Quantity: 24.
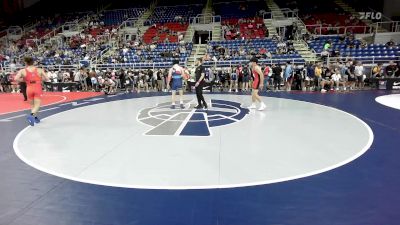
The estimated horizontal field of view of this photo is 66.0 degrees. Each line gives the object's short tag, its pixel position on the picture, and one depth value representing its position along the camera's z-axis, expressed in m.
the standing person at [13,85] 16.33
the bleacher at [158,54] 19.48
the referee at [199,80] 9.23
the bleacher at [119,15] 28.15
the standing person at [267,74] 14.04
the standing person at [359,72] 14.30
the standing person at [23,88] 12.10
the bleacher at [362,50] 16.51
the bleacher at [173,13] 26.78
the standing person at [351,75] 14.24
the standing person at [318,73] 13.99
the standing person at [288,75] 14.27
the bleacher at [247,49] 17.44
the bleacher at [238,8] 26.45
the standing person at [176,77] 9.61
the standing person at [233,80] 14.93
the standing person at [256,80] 8.63
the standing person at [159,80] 15.40
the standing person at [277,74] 14.42
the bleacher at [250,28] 22.16
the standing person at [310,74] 14.25
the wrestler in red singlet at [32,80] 7.15
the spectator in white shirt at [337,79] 13.83
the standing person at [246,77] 14.58
